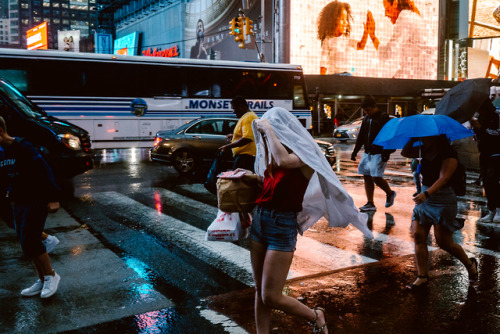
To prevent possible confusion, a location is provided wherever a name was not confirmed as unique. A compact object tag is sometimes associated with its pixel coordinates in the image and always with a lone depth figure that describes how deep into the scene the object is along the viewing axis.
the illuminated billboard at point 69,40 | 70.88
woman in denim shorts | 3.30
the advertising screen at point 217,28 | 41.88
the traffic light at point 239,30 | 24.84
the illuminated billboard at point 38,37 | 74.81
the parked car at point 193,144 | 13.66
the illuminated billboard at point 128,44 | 60.84
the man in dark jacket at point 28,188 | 4.52
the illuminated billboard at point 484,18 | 48.34
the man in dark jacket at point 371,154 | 8.50
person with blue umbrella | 4.51
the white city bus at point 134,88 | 16.44
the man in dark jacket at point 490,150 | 7.42
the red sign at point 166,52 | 51.09
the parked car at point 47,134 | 9.95
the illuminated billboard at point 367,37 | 41.31
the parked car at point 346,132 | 28.31
